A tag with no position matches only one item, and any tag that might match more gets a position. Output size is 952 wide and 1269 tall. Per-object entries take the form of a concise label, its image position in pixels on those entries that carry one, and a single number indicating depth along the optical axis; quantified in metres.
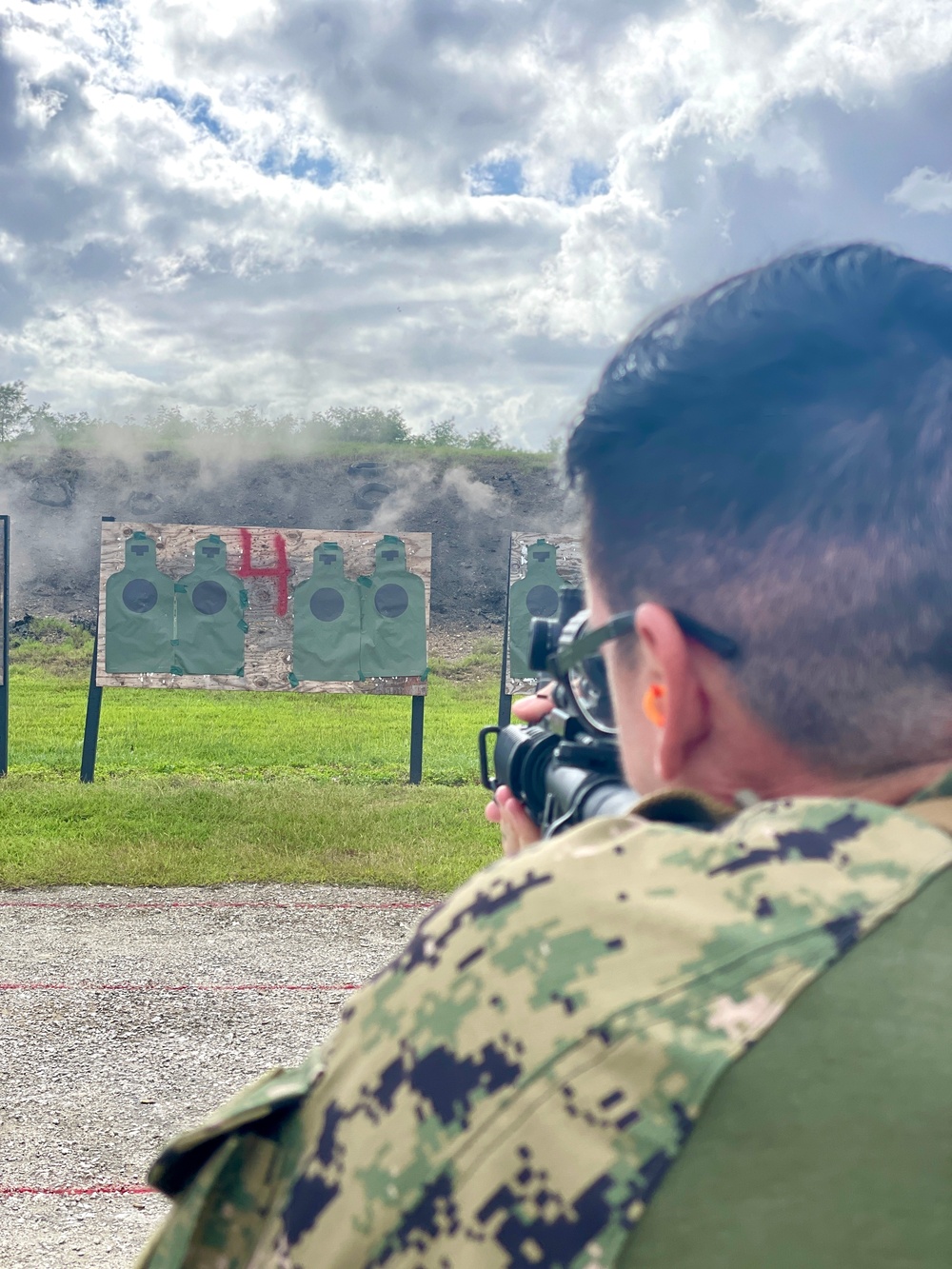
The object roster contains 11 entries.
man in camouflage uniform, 0.48
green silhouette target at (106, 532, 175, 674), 7.54
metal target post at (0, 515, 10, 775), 7.02
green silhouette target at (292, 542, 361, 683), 7.95
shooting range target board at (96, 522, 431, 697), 7.67
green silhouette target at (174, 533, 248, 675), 7.76
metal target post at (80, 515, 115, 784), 7.09
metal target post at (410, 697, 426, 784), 7.45
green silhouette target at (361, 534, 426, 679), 7.92
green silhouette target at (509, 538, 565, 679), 8.18
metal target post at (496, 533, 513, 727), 7.70
